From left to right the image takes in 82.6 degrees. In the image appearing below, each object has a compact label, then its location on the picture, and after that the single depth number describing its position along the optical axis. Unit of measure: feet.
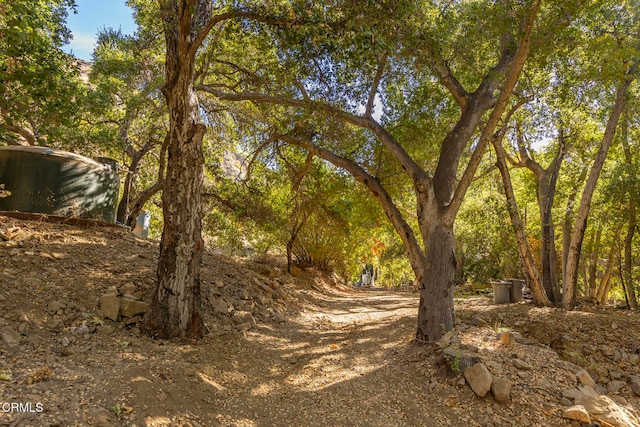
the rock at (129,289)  16.89
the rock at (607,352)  17.38
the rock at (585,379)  14.11
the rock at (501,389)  12.41
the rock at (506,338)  17.27
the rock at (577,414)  11.63
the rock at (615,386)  14.85
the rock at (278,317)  23.90
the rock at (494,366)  13.64
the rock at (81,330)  13.41
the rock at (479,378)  12.64
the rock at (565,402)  12.58
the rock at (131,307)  15.64
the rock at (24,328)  12.25
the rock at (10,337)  11.45
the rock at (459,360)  13.67
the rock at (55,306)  13.92
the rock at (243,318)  20.51
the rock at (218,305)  20.38
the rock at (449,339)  15.42
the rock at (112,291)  16.09
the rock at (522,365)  14.44
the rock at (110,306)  15.19
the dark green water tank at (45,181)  22.00
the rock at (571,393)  12.85
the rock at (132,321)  15.39
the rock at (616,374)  15.79
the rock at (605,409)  11.63
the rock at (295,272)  41.68
